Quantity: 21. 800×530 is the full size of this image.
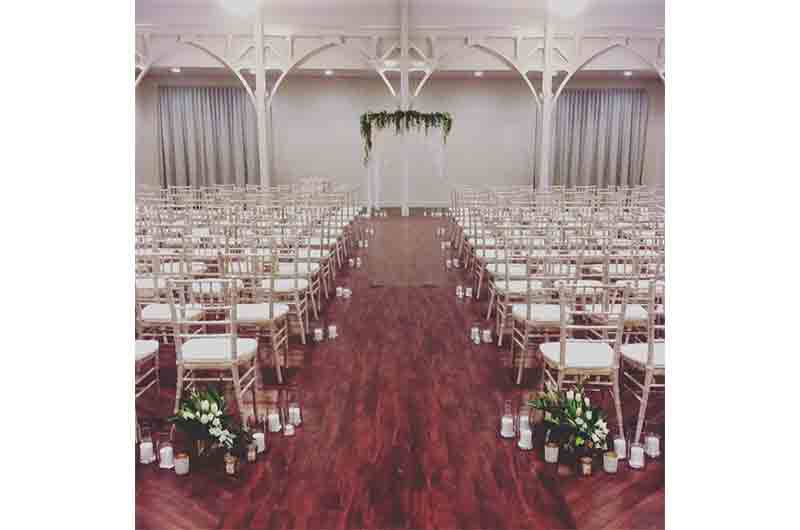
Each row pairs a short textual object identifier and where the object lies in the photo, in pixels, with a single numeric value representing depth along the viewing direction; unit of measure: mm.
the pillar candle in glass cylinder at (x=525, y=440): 3811
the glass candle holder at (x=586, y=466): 3539
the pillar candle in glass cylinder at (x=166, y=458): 3635
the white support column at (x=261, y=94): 13680
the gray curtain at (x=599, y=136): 18328
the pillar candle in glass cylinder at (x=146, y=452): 3676
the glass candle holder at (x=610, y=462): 3561
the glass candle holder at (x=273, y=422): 4043
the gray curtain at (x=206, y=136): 17844
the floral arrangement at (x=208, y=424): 3680
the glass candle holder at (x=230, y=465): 3523
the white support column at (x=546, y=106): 14117
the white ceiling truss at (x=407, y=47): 14383
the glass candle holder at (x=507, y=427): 3957
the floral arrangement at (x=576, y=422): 3664
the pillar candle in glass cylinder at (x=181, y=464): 3540
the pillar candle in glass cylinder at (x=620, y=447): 3734
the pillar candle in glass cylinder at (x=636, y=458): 3619
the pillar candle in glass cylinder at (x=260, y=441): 3762
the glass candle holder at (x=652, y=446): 3744
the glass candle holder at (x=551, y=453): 3654
